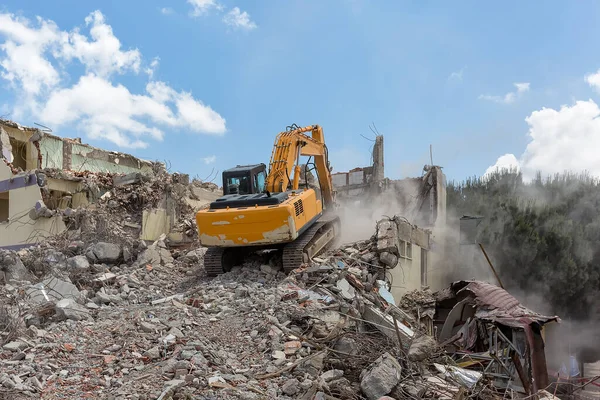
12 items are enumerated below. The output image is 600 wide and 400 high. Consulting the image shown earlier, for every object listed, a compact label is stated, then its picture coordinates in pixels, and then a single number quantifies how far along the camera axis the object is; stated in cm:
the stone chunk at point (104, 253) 1105
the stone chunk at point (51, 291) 833
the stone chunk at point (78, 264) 1010
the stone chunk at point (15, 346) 605
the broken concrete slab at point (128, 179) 1412
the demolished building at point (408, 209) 1208
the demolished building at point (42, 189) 1371
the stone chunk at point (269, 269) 938
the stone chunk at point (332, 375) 551
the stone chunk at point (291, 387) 532
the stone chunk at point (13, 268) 1080
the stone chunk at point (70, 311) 724
